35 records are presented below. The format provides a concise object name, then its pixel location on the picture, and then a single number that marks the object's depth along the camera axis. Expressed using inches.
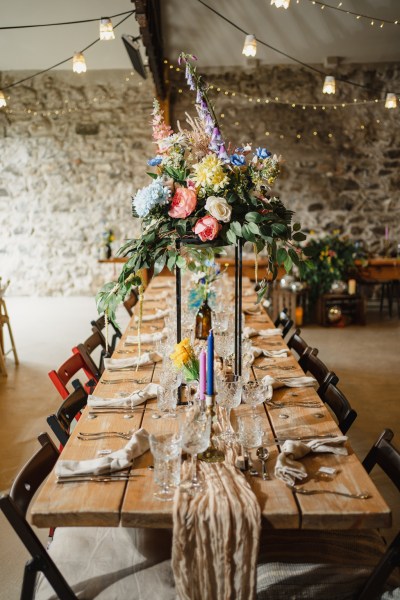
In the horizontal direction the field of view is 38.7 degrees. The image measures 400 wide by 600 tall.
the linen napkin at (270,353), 123.9
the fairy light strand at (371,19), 257.4
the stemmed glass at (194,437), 70.6
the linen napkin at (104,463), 70.0
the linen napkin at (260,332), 140.7
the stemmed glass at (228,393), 84.0
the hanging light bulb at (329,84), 266.2
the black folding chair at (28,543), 65.8
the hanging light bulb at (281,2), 165.9
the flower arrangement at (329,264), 268.1
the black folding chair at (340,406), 93.6
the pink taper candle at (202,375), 77.9
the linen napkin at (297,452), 68.4
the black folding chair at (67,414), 89.5
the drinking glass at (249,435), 75.7
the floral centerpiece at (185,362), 95.8
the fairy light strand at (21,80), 311.3
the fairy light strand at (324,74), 319.0
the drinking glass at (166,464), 67.4
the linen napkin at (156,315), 160.6
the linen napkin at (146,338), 134.1
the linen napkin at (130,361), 115.5
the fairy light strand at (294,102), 335.3
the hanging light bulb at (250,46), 209.3
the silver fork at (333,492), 64.6
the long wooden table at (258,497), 61.4
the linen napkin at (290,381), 102.0
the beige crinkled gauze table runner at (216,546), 60.9
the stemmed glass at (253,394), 86.8
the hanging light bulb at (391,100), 287.6
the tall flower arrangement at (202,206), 84.4
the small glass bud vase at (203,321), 129.2
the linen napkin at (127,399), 93.7
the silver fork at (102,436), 81.8
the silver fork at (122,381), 106.7
